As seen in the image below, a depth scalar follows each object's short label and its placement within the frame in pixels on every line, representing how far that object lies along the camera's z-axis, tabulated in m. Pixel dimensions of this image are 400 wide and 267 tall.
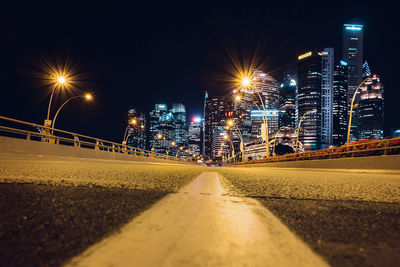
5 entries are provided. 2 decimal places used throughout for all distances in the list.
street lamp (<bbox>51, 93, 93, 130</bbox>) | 24.87
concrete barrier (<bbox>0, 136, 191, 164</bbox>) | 10.15
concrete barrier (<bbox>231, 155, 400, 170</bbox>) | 10.27
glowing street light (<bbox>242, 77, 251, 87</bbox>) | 29.36
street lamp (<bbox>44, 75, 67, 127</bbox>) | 19.05
